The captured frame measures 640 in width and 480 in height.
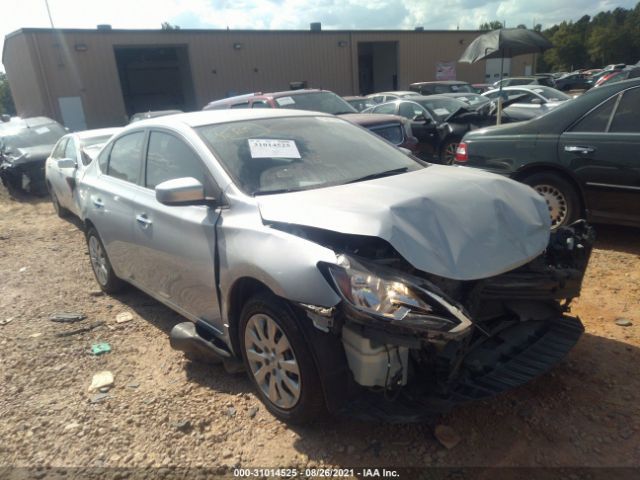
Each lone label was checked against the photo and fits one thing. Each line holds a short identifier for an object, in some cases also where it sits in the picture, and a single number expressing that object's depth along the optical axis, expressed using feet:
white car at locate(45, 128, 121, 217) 24.85
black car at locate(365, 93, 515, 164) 31.58
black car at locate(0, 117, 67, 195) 37.42
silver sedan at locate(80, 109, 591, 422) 7.39
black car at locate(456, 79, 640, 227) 14.98
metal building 70.33
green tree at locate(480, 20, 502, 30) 278.09
